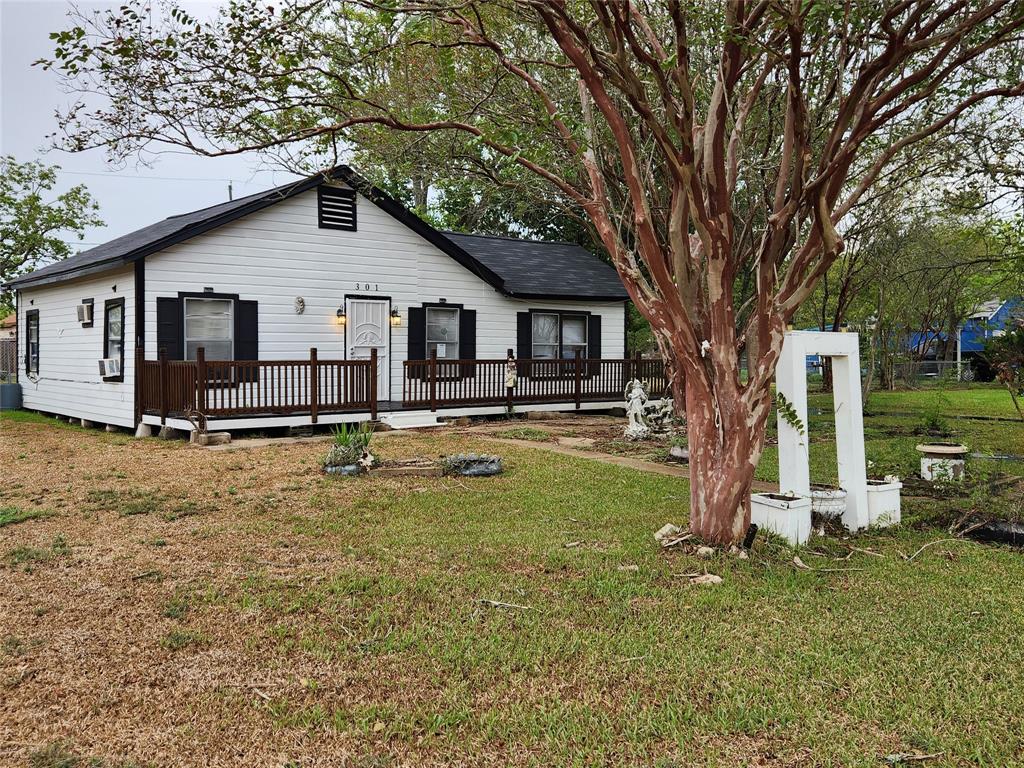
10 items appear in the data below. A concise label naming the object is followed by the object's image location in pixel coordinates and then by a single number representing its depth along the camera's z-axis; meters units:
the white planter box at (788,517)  5.24
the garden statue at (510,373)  14.79
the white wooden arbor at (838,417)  5.31
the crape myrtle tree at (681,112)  4.73
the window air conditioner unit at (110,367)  12.74
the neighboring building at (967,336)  29.05
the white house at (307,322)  11.98
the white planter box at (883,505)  5.83
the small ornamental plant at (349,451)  8.32
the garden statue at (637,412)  11.80
